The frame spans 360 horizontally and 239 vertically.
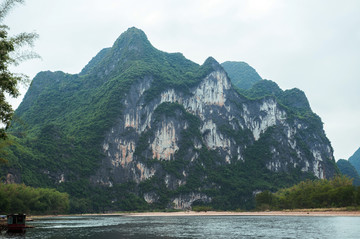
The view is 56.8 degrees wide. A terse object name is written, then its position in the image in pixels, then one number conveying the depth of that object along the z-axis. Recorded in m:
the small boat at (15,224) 44.59
